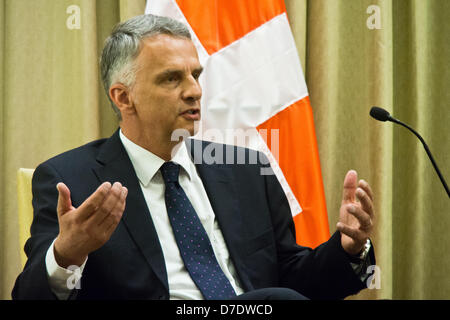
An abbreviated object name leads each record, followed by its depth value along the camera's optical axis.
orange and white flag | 3.99
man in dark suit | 3.52
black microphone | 3.60
